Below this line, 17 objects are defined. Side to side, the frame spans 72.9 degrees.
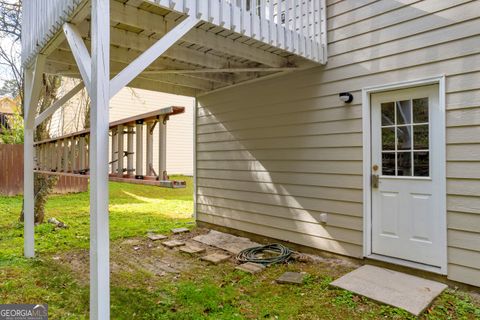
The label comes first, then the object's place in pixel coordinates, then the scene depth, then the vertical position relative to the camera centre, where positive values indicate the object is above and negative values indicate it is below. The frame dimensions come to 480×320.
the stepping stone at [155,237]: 5.29 -1.30
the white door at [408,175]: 3.25 -0.19
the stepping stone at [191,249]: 4.55 -1.31
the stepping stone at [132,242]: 4.98 -1.32
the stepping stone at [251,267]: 3.79 -1.31
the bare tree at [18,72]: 5.94 +1.72
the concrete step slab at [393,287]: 2.80 -1.24
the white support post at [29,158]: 4.22 +0.01
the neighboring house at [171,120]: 11.65 +1.62
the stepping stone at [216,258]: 4.16 -1.32
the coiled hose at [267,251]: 4.03 -1.28
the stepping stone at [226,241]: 4.75 -1.32
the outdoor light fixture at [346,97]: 3.83 +0.72
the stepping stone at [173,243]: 4.89 -1.31
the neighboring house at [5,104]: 19.01 +3.47
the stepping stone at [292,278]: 3.39 -1.29
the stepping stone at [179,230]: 5.73 -1.30
